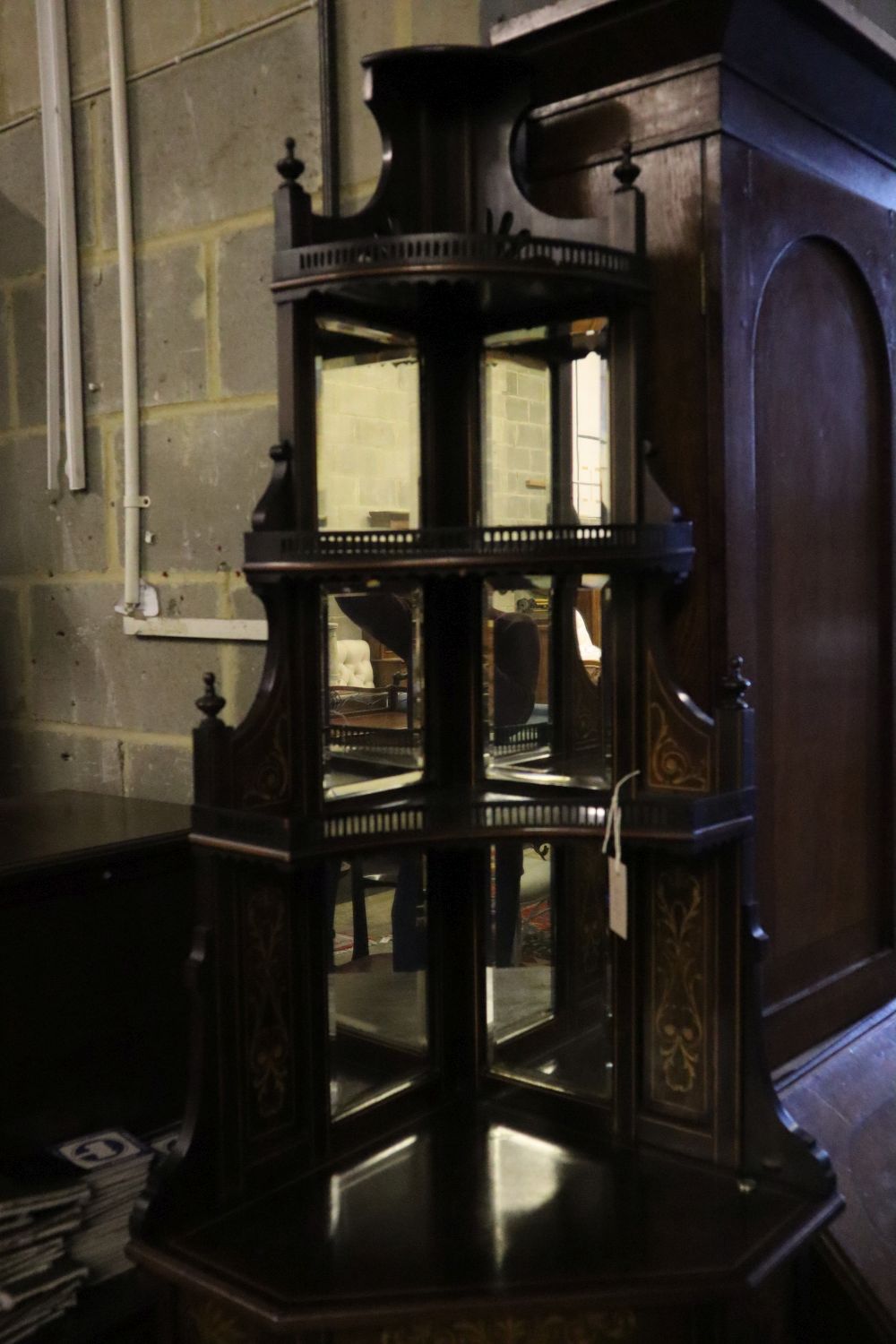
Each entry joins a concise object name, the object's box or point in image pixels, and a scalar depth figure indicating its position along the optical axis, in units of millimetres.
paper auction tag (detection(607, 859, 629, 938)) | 1622
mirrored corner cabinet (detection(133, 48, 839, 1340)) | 1535
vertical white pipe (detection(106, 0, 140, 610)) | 2449
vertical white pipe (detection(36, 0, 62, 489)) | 2568
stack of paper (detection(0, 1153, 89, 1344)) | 1846
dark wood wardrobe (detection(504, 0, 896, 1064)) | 1678
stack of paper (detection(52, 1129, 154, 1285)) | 1955
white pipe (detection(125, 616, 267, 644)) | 2295
